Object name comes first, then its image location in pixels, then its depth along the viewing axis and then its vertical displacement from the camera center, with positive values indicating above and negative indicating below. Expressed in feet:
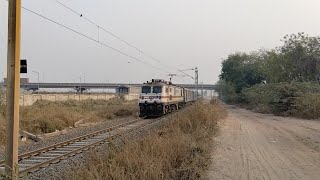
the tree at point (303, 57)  104.64 +13.27
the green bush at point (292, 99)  75.73 -1.91
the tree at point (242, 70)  166.51 +13.62
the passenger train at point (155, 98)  84.33 -1.54
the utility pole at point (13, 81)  18.14 +0.77
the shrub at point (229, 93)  179.58 -0.33
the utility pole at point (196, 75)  172.45 +10.54
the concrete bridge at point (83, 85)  349.44 +9.31
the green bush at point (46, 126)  58.81 -6.79
